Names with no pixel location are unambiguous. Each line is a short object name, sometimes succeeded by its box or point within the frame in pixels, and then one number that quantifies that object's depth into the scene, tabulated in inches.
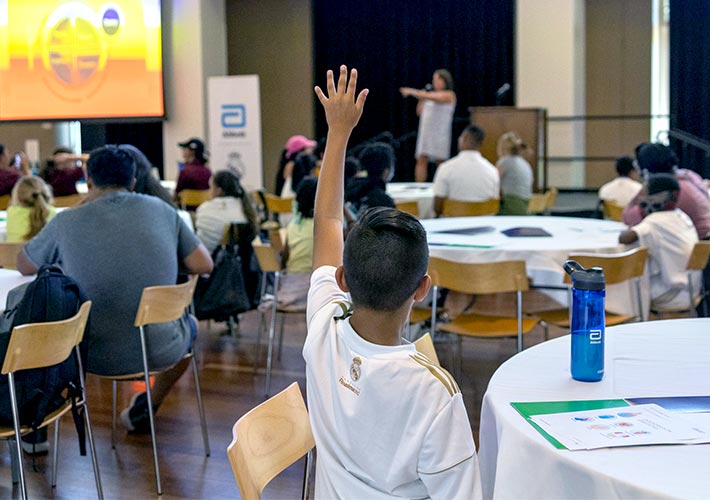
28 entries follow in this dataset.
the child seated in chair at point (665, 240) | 183.2
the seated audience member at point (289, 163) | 325.6
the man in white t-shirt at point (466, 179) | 279.9
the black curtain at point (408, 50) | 490.0
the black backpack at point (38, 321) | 115.0
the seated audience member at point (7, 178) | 311.6
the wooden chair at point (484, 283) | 158.1
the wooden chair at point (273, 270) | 189.8
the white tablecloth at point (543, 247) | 170.1
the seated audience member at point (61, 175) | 323.0
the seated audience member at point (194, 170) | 333.7
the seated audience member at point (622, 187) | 303.1
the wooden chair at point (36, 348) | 106.7
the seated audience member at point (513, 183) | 302.2
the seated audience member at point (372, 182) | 210.1
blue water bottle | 78.6
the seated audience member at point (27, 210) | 199.6
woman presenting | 386.9
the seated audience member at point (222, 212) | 224.4
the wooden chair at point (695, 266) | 178.7
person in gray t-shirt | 141.1
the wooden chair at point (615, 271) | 161.2
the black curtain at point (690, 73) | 443.5
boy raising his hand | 63.0
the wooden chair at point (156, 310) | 133.4
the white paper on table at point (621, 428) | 64.7
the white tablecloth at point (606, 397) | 59.4
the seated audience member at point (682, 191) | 205.8
